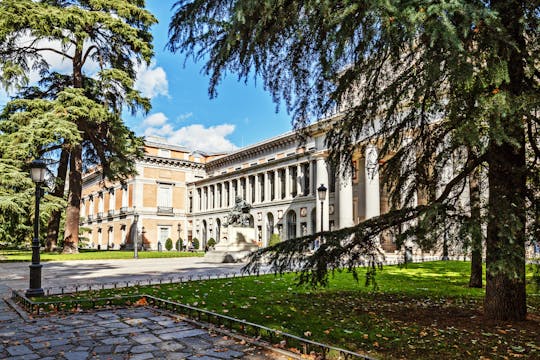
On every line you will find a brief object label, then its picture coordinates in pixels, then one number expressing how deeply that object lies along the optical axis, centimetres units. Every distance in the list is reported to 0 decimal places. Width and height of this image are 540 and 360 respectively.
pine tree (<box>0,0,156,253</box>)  2272
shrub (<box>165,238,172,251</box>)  5075
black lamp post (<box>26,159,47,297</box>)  948
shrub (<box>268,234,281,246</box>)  3597
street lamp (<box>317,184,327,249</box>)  1916
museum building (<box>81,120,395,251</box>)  3953
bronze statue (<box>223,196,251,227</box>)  2541
